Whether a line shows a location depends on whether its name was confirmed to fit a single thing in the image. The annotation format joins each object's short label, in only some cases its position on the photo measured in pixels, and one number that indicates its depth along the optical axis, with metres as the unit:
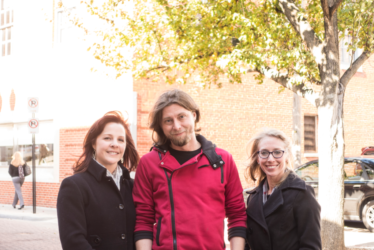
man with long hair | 3.12
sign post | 14.00
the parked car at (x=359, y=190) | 10.98
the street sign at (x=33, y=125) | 13.98
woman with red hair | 2.96
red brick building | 14.46
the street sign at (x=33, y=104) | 14.03
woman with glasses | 2.94
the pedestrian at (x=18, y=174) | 15.59
